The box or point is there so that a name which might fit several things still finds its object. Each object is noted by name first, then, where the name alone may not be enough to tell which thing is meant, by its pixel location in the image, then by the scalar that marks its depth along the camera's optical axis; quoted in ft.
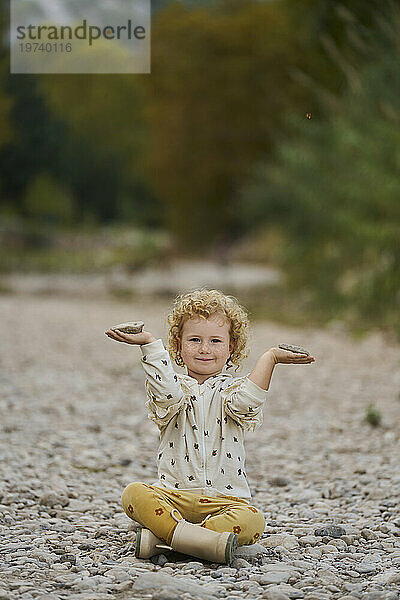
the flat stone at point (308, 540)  15.19
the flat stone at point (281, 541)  14.97
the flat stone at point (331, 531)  15.69
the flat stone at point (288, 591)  12.34
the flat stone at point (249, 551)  14.21
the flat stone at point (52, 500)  17.38
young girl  13.99
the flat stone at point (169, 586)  12.12
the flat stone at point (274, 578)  12.87
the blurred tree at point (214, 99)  94.84
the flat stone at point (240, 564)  13.60
